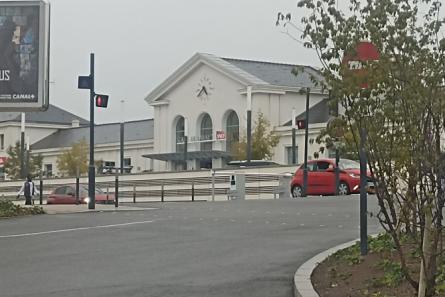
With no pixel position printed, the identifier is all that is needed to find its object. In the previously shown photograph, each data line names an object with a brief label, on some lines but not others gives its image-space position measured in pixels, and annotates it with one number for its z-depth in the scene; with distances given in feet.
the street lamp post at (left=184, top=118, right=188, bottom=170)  260.93
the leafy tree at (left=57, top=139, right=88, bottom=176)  262.67
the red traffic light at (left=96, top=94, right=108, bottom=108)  86.46
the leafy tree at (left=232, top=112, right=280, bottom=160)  226.99
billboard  84.23
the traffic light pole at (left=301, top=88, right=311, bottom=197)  110.93
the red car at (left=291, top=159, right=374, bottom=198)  105.91
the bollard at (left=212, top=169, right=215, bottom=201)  128.18
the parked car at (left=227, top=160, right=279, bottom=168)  160.91
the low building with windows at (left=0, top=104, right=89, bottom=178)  323.16
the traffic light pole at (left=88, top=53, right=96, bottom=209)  83.82
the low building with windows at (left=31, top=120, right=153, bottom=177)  290.35
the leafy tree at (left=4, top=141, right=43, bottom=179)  258.37
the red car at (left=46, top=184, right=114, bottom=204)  120.57
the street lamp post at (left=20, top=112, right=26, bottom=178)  191.62
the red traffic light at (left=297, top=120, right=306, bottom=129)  164.50
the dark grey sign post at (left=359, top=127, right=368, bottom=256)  33.90
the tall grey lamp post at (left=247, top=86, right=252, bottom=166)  172.96
